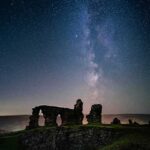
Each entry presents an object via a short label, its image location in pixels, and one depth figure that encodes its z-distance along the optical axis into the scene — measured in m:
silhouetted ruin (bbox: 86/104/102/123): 32.72
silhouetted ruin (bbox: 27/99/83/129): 35.02
